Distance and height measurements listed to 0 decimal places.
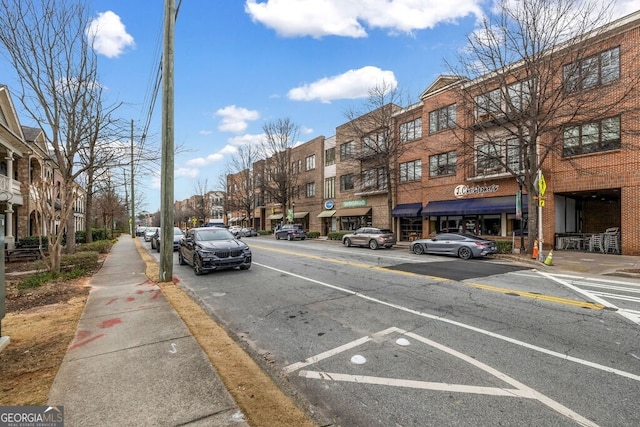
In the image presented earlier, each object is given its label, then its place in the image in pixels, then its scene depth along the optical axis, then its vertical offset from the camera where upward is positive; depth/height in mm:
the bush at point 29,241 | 19988 -1302
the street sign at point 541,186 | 14923 +1517
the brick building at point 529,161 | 15730 +3722
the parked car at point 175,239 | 18988 -1228
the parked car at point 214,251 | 11219 -1099
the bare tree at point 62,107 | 10555 +4327
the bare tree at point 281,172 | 42269 +6347
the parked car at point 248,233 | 44919 -1799
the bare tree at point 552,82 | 14859 +6581
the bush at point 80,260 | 11336 -1413
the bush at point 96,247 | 17652 -1531
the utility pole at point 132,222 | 32575 -235
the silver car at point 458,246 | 15977 -1363
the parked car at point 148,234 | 32875 -1468
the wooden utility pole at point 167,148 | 9391 +2061
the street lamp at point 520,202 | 16962 +900
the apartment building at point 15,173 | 18891 +3350
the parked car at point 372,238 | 22047 -1270
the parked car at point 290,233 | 34656 -1420
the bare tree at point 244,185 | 51519 +5609
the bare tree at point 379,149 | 26672 +5959
